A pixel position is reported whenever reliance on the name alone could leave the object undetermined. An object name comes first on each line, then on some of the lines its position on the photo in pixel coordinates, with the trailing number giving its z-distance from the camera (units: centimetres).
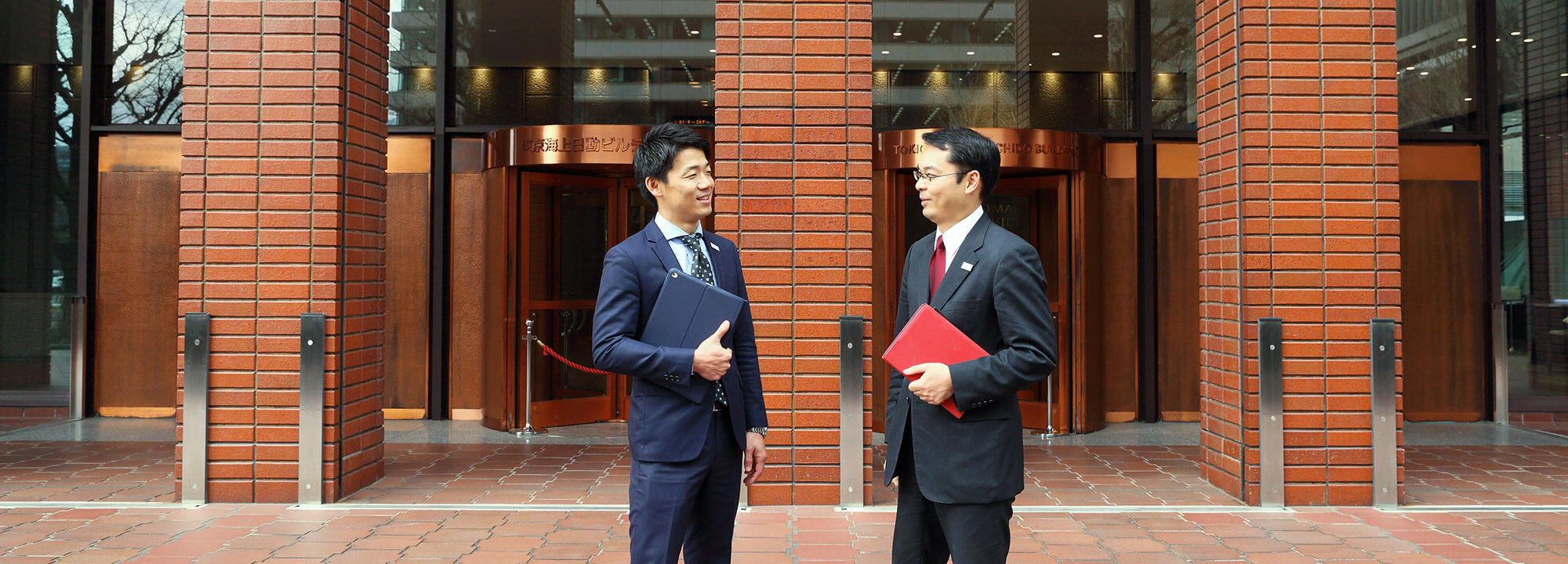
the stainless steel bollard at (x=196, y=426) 488
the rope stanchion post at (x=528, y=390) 753
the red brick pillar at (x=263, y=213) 492
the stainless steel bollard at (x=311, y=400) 489
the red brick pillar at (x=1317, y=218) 494
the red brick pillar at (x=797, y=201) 492
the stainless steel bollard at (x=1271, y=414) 491
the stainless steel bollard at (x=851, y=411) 487
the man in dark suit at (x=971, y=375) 233
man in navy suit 250
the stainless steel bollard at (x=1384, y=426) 492
